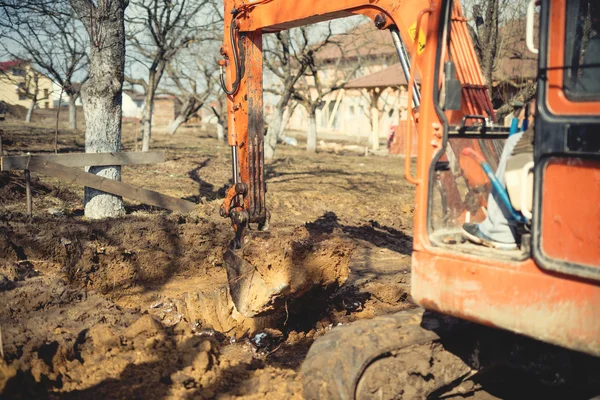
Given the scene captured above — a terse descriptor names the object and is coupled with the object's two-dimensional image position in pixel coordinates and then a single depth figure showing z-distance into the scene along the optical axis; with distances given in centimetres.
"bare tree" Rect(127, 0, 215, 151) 1670
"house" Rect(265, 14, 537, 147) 1458
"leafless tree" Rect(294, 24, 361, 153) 1930
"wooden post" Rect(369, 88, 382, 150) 2922
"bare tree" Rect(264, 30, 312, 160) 1922
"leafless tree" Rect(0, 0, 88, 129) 904
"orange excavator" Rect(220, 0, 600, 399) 313
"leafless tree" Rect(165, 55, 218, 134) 2572
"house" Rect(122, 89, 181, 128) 5069
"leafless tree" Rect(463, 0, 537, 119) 1028
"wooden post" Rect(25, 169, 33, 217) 841
